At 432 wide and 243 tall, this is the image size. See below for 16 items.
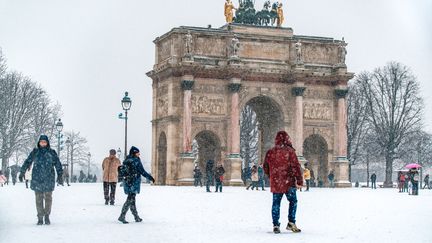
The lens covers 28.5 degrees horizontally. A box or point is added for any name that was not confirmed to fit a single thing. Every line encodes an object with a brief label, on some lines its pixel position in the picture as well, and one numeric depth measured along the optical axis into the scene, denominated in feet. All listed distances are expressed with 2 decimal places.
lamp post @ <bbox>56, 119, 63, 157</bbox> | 166.81
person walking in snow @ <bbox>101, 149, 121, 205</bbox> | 78.03
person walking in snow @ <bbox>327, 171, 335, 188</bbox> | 184.75
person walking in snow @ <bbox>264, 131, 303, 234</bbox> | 49.98
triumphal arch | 178.50
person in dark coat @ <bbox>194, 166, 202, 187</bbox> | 173.17
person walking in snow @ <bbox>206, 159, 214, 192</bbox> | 124.67
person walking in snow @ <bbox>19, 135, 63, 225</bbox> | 54.03
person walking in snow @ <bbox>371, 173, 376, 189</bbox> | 183.15
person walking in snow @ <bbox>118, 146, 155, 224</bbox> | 56.49
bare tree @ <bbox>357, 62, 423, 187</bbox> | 219.20
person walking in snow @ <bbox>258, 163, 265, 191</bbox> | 143.73
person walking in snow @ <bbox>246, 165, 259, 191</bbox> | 139.03
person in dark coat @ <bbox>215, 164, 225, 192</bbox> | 127.24
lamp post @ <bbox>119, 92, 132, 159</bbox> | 116.26
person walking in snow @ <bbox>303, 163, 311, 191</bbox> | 139.64
